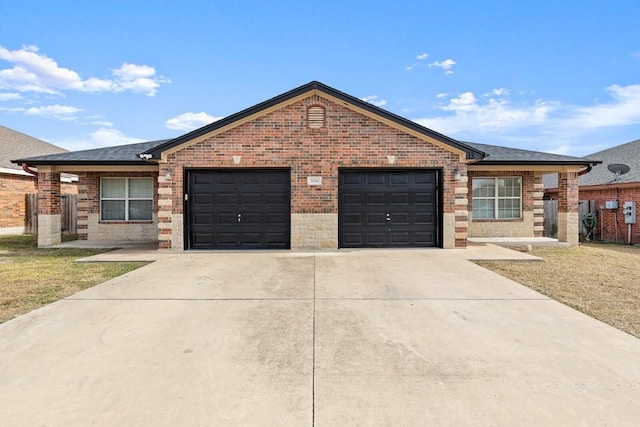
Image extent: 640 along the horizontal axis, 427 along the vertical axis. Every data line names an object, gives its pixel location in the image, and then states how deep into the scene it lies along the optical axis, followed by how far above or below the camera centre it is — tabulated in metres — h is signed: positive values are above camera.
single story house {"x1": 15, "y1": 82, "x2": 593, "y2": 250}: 11.86 +1.06
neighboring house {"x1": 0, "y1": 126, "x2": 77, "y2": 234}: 18.62 +1.28
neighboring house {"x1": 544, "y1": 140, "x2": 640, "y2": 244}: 15.91 +0.70
